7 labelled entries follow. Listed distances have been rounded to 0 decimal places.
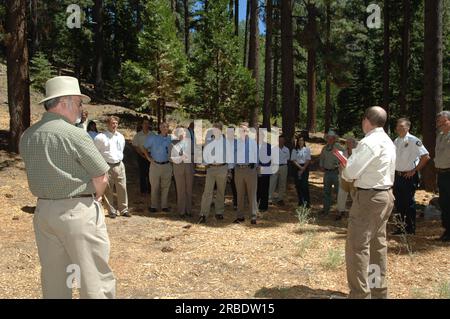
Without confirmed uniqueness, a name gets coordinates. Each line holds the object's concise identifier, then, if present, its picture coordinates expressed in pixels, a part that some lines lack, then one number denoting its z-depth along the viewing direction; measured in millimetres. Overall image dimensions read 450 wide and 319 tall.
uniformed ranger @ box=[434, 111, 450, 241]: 8173
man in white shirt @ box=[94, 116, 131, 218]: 9859
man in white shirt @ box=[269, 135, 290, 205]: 12413
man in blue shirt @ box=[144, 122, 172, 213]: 10859
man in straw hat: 3973
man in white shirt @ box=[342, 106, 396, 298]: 5242
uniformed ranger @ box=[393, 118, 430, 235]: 8609
